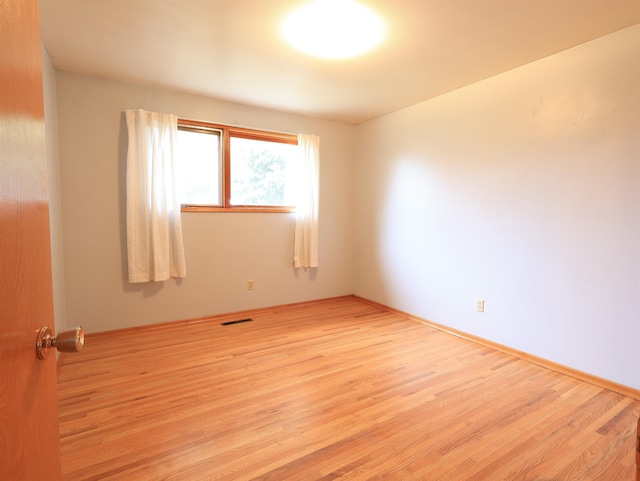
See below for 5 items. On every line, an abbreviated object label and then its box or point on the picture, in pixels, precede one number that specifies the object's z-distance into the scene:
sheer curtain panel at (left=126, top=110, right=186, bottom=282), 3.21
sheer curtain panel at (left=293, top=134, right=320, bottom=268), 4.18
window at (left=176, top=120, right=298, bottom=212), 3.65
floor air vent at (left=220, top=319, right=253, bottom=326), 3.64
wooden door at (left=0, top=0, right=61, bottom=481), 0.52
